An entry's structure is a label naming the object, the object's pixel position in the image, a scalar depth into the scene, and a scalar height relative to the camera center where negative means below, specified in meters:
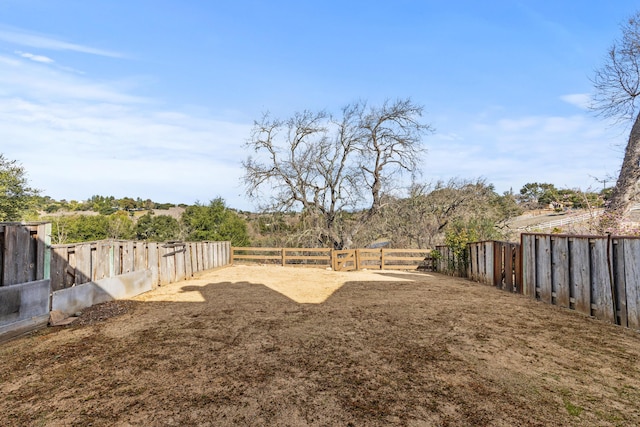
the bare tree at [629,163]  8.48 +1.62
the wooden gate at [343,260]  12.70 -1.56
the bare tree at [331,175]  17.09 +2.75
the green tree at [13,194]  19.05 +2.17
